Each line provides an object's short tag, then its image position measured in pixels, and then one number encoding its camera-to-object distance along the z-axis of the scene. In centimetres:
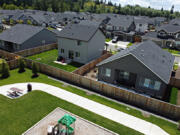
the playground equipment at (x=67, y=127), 1301
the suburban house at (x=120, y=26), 6266
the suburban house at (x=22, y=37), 3632
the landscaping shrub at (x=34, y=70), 2514
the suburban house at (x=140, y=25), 7081
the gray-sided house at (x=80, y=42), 3192
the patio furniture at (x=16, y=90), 1985
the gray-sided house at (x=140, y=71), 2103
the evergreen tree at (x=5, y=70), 2405
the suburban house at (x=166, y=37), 5066
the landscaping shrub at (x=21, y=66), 2677
